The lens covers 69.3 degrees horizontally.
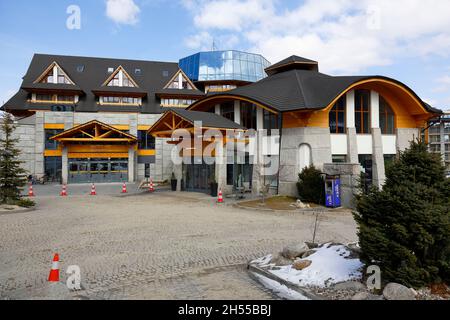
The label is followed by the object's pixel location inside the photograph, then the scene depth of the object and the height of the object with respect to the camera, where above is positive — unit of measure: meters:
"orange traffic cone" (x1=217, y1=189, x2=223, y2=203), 20.10 -2.02
